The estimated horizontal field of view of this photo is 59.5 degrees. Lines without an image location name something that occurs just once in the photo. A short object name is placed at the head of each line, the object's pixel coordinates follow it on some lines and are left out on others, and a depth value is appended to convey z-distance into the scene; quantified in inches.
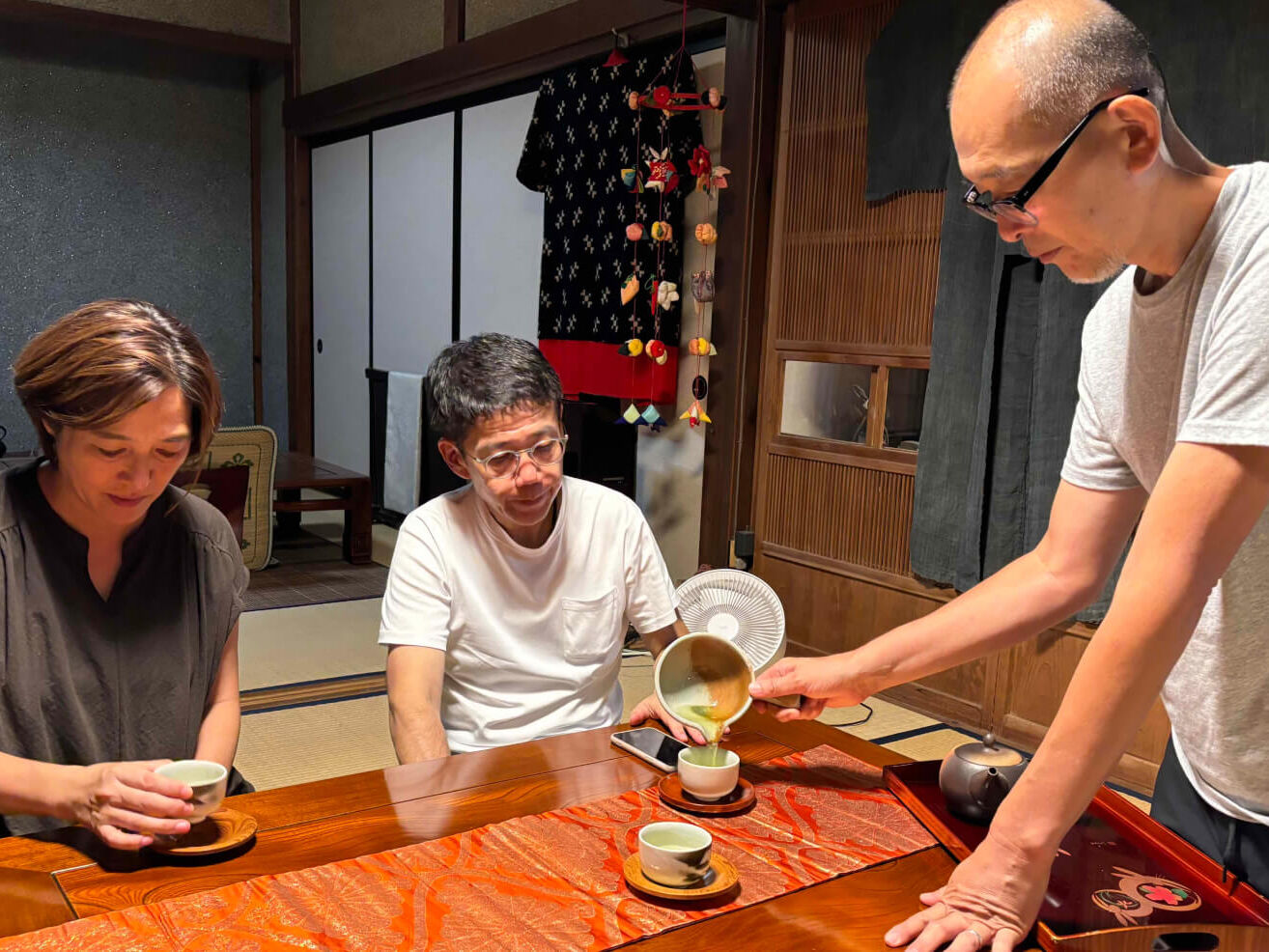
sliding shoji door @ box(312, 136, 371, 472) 275.1
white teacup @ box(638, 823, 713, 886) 43.9
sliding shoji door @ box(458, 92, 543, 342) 209.3
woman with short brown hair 54.0
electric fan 72.0
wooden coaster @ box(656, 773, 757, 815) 52.5
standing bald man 37.1
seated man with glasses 70.3
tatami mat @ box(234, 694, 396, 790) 115.5
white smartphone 58.5
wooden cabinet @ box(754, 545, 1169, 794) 123.6
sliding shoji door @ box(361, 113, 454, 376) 238.1
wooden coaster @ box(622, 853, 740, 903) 43.9
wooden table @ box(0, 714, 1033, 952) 42.6
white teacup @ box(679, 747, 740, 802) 52.4
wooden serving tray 40.2
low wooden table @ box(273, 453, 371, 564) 214.1
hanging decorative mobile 163.9
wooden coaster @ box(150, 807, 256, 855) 46.5
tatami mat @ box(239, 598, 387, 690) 149.1
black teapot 50.6
